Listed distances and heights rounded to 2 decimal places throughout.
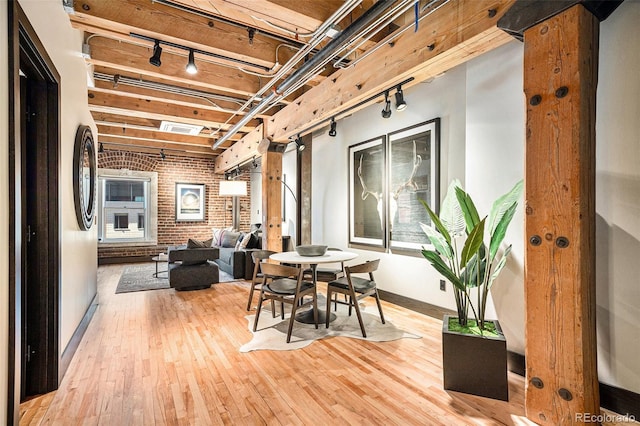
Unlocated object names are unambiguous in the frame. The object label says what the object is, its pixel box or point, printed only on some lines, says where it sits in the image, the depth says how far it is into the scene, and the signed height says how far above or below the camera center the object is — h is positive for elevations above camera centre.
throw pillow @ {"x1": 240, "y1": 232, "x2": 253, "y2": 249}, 5.85 -0.55
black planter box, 1.97 -0.97
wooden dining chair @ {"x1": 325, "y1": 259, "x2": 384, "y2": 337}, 2.95 -0.73
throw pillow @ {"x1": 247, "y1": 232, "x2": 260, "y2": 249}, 5.85 -0.57
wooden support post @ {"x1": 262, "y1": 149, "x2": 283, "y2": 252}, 4.88 +0.16
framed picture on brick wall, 8.27 +0.27
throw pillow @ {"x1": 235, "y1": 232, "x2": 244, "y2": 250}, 5.98 -0.59
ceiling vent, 5.43 +1.47
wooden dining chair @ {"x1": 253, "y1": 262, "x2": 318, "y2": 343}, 2.88 -0.76
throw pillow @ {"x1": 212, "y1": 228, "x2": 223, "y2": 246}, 7.05 -0.56
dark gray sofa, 5.72 -0.90
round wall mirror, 2.75 +0.33
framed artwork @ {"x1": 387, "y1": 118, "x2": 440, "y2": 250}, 3.55 +0.38
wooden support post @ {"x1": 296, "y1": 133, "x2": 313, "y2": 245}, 5.92 +0.43
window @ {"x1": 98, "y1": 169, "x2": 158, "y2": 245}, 7.43 +0.10
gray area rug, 5.06 -1.20
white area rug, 2.82 -1.17
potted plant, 1.98 -0.63
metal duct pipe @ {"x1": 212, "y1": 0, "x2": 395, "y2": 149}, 2.08 +1.32
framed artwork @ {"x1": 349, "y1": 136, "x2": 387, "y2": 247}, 4.25 +0.26
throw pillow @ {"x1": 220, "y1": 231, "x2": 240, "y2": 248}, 6.67 -0.60
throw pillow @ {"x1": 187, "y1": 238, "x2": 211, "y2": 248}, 4.95 -0.51
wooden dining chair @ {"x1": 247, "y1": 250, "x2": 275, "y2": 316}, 3.72 -0.57
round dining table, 3.10 -0.48
